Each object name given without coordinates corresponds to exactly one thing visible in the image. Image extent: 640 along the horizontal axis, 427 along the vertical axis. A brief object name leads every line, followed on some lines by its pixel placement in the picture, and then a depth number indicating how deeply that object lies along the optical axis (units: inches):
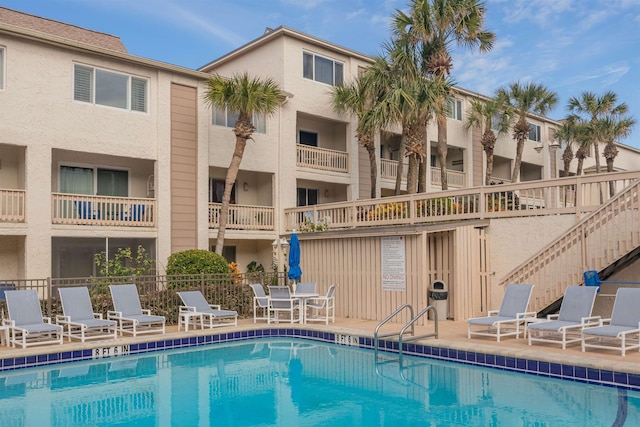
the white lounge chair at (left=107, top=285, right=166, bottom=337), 502.6
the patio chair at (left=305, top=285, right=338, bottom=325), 576.0
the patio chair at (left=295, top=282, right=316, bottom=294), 620.1
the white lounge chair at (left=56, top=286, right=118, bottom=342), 472.4
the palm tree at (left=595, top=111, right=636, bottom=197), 1263.5
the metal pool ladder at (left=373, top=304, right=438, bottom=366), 417.1
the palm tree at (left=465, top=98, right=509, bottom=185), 1091.3
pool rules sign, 579.8
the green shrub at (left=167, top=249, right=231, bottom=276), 632.4
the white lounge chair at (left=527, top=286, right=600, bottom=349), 412.8
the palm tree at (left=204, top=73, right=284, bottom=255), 706.2
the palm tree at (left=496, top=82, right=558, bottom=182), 1111.0
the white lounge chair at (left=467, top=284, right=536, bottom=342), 446.3
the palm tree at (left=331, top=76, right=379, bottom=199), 838.5
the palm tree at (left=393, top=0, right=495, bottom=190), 824.3
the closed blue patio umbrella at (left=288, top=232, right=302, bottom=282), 605.6
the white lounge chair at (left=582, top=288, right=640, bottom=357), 376.8
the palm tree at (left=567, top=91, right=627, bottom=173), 1252.4
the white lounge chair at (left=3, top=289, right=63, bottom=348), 438.9
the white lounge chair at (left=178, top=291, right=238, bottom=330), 534.3
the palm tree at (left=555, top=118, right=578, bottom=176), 1270.9
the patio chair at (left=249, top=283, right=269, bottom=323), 579.5
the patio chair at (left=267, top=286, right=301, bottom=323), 571.2
